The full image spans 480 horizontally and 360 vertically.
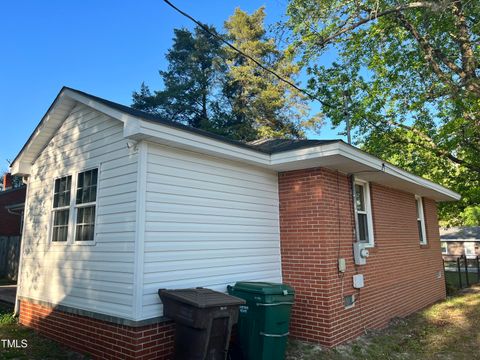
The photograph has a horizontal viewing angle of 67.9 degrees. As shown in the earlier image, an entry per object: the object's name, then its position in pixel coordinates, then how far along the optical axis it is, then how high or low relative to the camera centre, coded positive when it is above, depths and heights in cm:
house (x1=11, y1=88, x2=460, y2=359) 502 +31
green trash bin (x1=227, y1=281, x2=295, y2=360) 513 -112
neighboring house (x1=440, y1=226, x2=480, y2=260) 3603 -7
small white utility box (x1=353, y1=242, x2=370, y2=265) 715 -21
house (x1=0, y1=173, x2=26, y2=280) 1482 +95
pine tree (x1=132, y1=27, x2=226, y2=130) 2894 +1332
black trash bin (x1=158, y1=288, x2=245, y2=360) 433 -95
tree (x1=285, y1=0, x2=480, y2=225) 1112 +635
